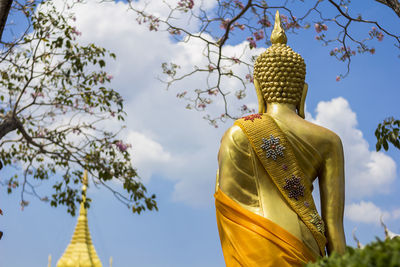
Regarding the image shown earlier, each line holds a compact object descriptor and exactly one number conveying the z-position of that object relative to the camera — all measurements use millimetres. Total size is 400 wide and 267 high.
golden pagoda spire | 15406
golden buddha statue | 3574
